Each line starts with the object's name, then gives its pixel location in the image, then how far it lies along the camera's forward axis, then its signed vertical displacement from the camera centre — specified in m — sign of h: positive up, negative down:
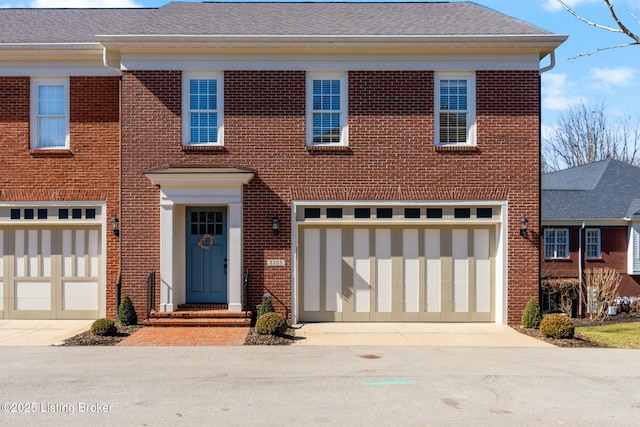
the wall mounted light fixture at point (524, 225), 13.78 -0.28
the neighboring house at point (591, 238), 21.83 -0.92
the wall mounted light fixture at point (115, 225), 14.10 -0.35
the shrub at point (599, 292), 19.27 -2.60
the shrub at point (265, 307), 13.31 -2.17
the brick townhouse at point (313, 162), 13.69 +1.16
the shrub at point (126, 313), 13.31 -2.32
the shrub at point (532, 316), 13.42 -2.36
